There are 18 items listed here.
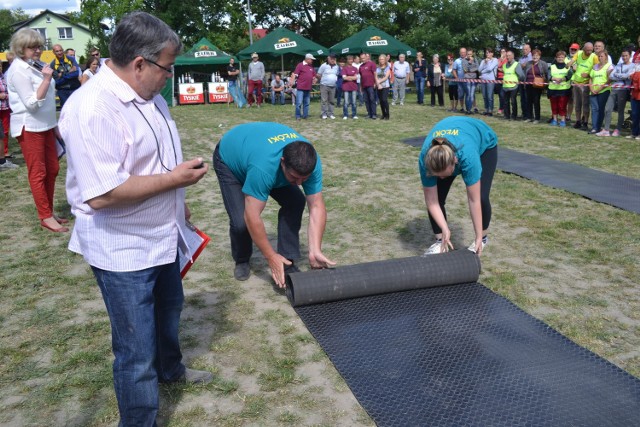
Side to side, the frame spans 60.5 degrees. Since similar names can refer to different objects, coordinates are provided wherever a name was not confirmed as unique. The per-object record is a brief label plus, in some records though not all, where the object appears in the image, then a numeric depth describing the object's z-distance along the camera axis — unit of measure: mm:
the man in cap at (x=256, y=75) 18875
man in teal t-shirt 3477
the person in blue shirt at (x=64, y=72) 10492
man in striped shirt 1951
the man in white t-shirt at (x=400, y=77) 18188
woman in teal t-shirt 3943
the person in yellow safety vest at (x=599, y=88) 11156
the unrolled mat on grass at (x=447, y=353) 2756
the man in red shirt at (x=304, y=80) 14781
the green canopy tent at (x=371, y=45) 21516
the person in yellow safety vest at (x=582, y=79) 11750
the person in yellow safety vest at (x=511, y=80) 13938
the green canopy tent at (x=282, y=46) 21141
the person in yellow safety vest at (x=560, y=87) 12492
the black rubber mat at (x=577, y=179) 6508
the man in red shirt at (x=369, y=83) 14703
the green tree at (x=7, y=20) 61134
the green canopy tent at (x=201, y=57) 22619
